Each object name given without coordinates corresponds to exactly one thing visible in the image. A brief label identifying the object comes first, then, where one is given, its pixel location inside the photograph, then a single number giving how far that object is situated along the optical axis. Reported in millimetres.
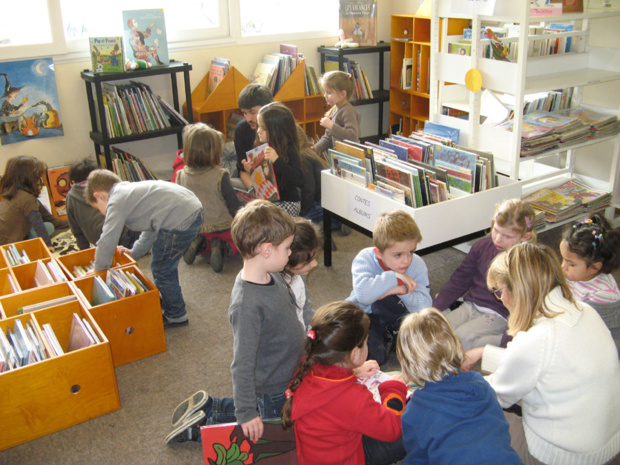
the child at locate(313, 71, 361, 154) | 3947
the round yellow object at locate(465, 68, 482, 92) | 3127
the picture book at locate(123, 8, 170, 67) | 4164
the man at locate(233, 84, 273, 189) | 3865
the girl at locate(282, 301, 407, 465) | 1594
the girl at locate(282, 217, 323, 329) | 1979
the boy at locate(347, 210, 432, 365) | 2363
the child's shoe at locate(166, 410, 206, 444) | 2174
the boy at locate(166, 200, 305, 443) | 1752
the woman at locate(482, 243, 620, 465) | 1583
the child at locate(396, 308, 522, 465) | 1422
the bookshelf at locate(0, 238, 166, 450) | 2195
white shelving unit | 3057
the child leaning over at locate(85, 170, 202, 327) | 2648
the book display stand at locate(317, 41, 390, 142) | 5121
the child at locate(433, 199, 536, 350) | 2502
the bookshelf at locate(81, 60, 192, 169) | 4055
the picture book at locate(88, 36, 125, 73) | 3990
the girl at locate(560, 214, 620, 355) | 2285
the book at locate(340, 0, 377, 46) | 5122
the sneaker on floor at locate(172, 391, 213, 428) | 2211
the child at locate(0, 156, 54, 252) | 3316
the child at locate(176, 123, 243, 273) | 3365
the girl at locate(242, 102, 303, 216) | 3484
